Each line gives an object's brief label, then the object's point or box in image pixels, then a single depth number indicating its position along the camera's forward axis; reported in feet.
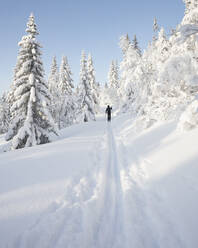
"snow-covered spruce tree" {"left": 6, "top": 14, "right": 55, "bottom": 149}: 39.88
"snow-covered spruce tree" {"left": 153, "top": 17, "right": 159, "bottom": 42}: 121.54
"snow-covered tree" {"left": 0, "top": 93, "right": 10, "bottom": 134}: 146.30
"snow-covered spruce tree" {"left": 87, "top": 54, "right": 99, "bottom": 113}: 118.01
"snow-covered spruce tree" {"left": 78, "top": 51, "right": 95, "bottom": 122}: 86.02
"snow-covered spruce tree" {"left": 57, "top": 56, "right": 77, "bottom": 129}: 96.63
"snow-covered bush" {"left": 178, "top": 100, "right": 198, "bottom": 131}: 19.17
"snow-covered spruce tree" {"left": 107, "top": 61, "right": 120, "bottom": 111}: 170.19
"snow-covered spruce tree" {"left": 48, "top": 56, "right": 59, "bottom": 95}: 107.49
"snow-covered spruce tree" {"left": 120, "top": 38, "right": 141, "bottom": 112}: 80.00
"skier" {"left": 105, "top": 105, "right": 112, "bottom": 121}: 72.42
